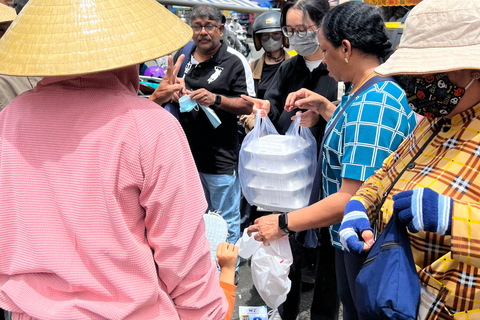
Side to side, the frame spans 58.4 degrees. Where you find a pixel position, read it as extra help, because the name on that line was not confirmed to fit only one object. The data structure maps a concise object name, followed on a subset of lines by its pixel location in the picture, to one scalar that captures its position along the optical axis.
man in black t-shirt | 3.55
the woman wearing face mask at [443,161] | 1.09
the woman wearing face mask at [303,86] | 2.55
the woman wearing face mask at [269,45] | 4.60
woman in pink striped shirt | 1.11
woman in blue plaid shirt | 1.78
